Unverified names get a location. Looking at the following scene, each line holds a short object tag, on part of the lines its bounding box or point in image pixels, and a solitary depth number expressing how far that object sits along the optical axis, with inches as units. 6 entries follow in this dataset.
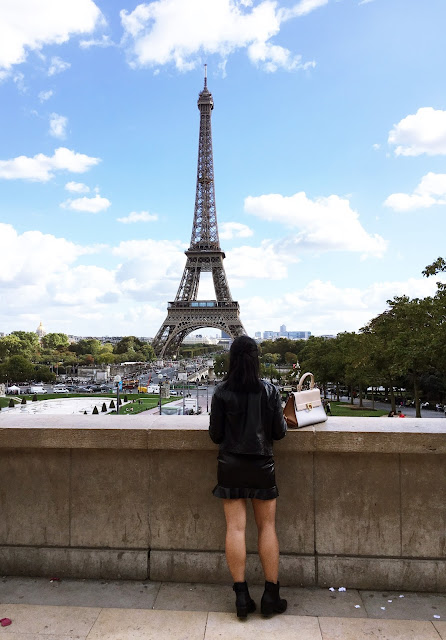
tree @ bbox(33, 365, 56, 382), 4087.1
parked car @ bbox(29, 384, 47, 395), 3535.2
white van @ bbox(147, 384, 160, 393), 3510.3
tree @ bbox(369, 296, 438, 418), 1067.3
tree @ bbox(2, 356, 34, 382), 3831.2
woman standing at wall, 166.2
